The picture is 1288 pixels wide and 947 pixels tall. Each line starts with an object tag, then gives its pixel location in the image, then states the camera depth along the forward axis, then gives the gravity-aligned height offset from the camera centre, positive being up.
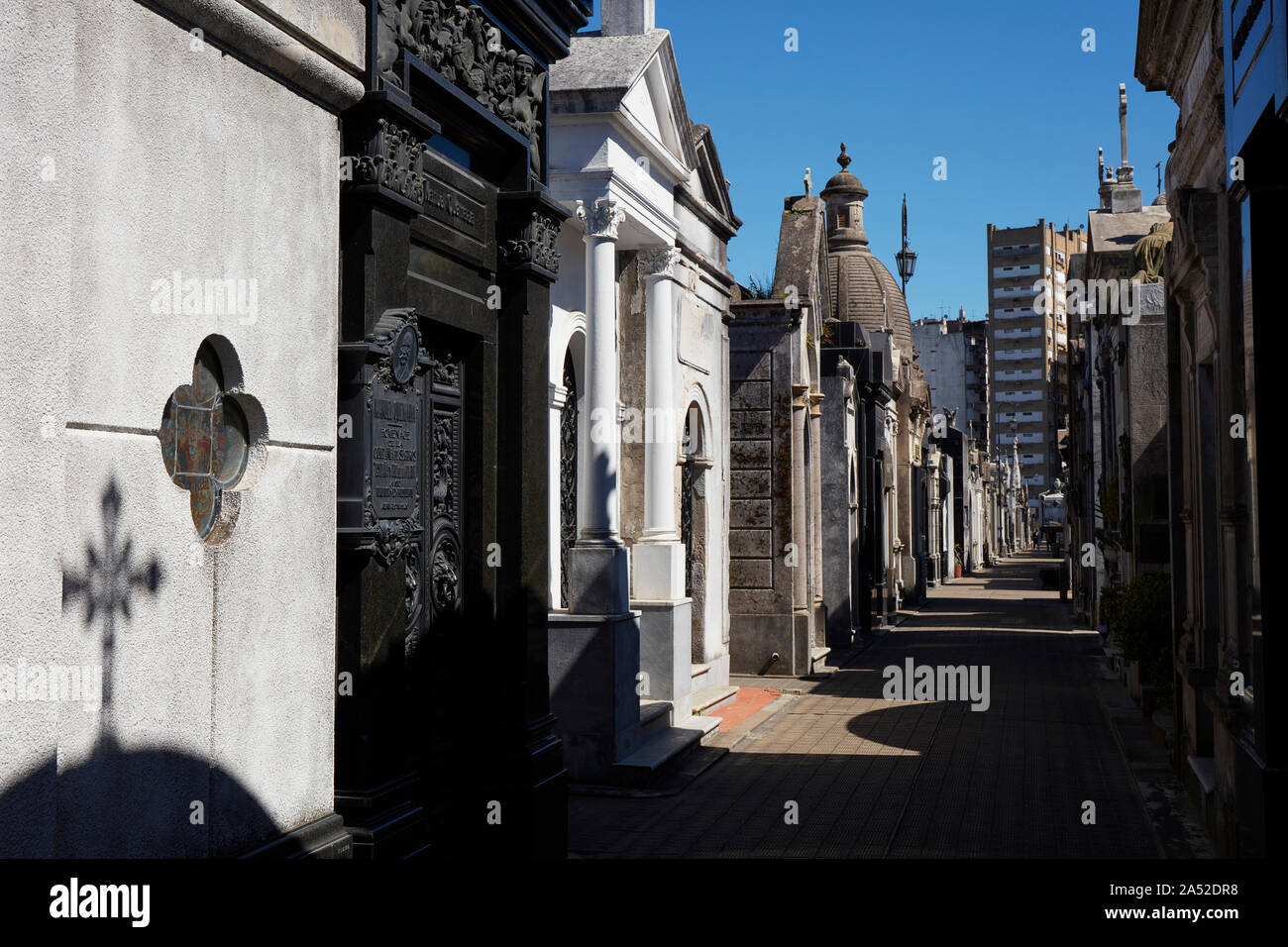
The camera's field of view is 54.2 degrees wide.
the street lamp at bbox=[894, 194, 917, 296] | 63.59 +13.75
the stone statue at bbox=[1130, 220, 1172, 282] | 14.41 +3.22
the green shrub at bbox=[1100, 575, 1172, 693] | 11.48 -0.90
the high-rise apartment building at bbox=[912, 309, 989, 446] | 87.00 +11.76
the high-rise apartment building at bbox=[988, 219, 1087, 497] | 119.50 +18.84
